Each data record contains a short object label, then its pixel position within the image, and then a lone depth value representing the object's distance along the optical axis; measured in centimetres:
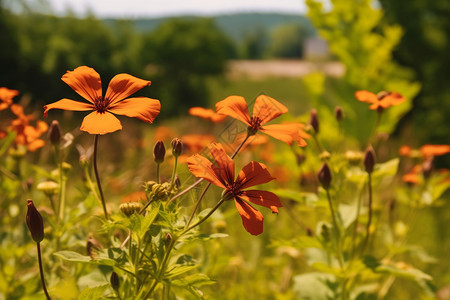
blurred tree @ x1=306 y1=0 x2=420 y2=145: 99
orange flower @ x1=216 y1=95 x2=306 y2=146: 41
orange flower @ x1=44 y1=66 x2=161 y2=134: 39
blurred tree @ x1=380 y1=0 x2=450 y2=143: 483
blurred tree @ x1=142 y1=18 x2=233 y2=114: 982
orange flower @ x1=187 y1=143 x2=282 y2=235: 40
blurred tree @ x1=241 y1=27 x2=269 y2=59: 4938
